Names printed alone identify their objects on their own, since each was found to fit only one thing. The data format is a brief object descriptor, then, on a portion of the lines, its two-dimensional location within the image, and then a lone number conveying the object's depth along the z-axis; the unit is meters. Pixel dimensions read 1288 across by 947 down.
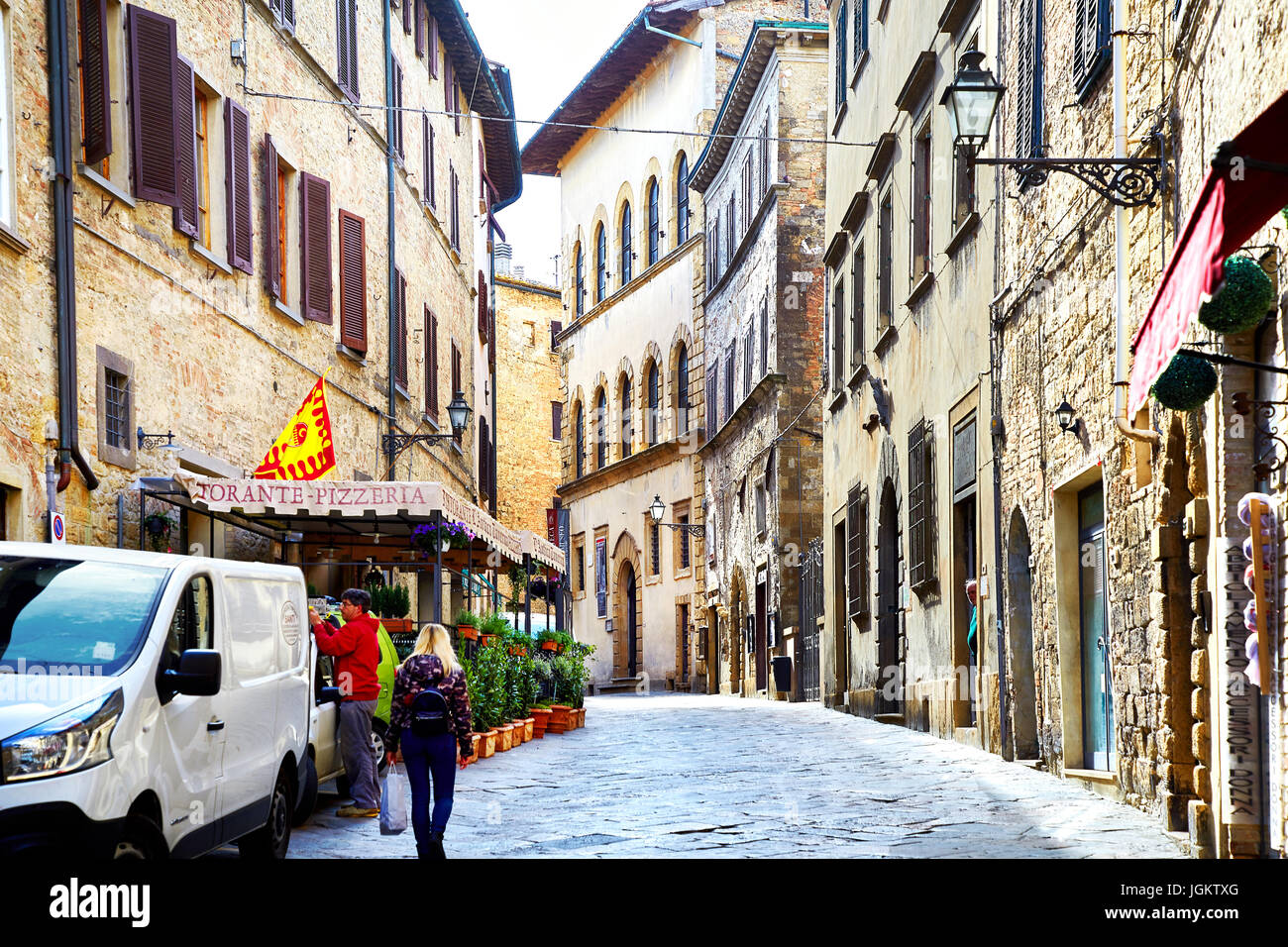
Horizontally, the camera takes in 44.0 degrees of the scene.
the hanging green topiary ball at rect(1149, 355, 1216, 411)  7.71
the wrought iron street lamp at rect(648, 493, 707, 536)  37.59
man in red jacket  10.58
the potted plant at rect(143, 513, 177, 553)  13.87
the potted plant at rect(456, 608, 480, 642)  17.50
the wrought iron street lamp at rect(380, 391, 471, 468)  22.31
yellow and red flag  15.85
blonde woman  8.25
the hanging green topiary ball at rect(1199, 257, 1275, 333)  6.57
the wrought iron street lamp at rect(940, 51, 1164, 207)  9.14
